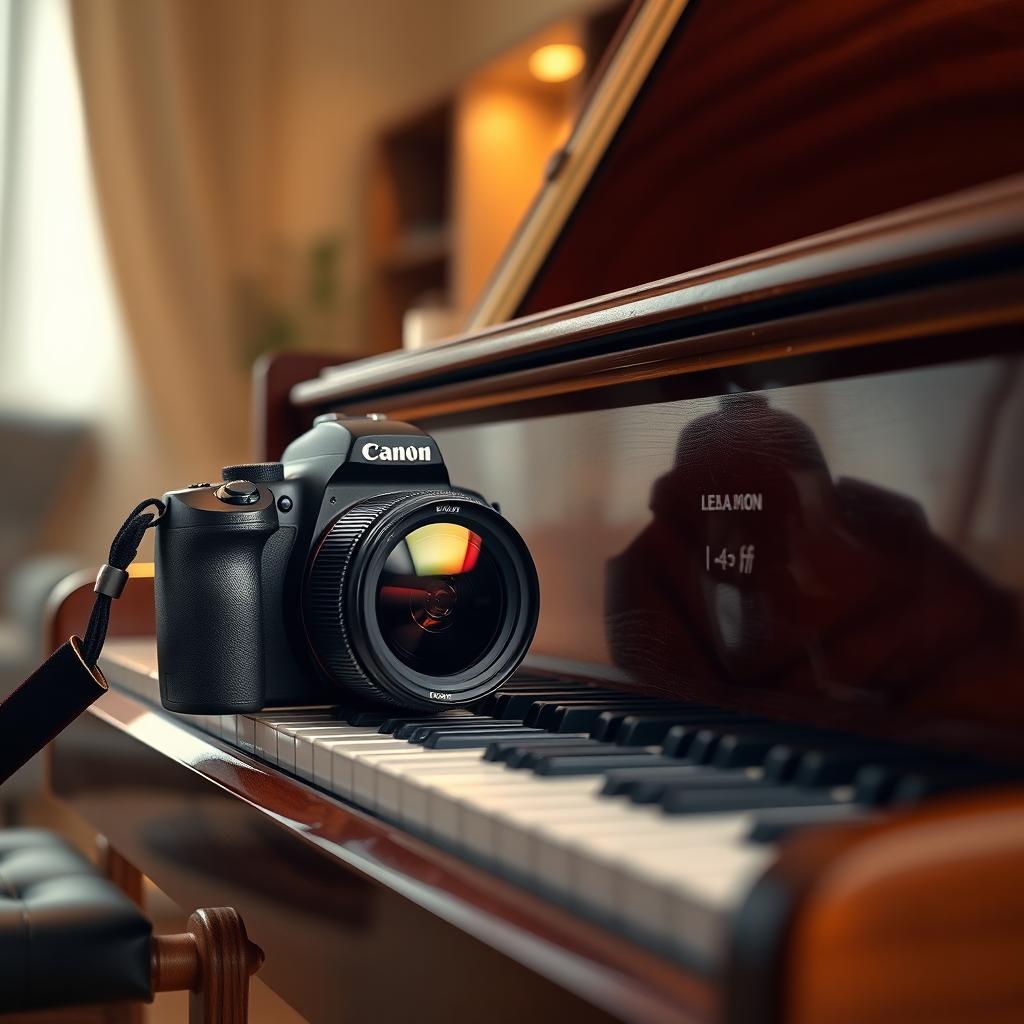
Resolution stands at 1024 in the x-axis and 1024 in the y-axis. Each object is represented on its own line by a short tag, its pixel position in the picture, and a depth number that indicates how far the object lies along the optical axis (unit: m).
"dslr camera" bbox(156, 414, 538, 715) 0.77
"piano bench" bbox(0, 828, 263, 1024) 0.87
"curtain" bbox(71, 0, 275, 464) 3.45
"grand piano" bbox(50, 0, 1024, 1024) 0.39
